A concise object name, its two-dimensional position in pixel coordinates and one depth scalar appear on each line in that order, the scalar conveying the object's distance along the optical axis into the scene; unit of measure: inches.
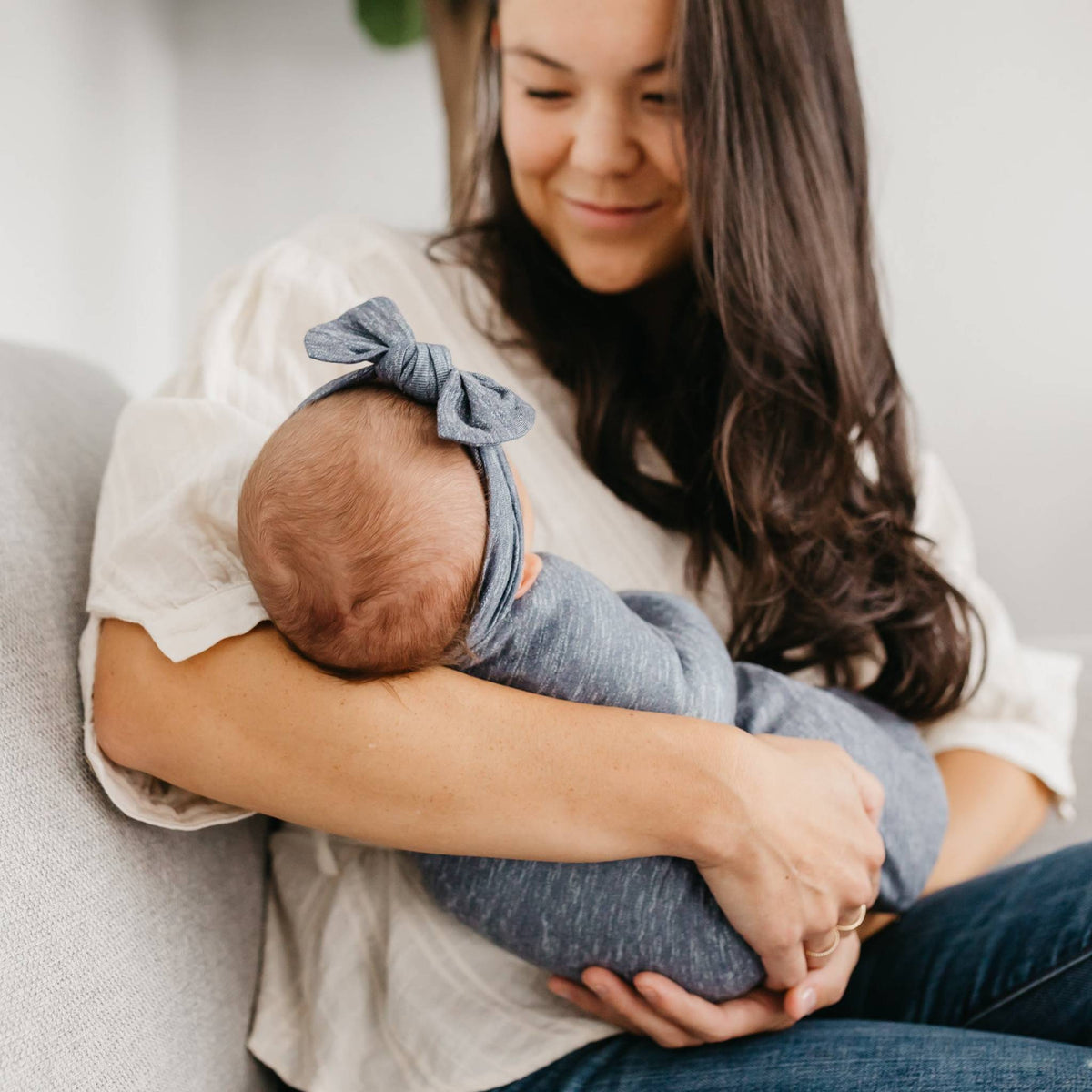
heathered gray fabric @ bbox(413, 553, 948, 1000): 30.1
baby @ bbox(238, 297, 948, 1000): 26.0
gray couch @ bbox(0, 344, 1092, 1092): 25.5
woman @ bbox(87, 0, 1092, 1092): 29.1
